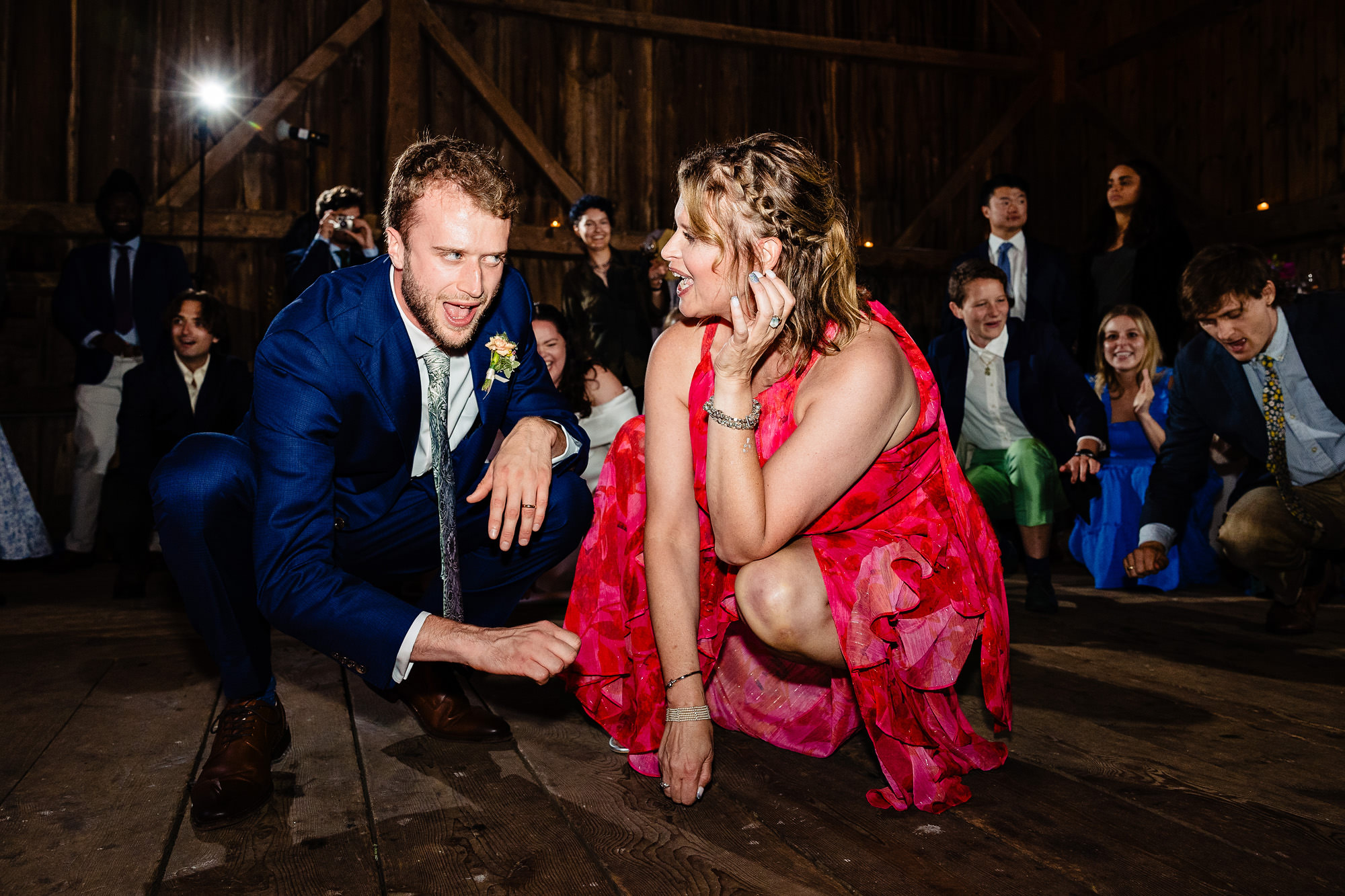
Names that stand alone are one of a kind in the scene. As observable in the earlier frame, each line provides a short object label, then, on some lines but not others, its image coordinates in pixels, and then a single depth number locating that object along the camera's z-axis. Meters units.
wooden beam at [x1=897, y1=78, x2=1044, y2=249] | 7.34
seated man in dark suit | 3.81
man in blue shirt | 2.66
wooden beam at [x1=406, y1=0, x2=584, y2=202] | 6.12
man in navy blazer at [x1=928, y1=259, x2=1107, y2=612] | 3.32
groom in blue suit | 1.41
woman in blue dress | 3.59
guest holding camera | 4.38
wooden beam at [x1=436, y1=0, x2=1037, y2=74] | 6.45
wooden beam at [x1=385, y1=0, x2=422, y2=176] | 5.89
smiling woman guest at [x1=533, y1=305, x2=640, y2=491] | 3.50
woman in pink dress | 1.49
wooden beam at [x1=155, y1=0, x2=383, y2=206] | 5.62
